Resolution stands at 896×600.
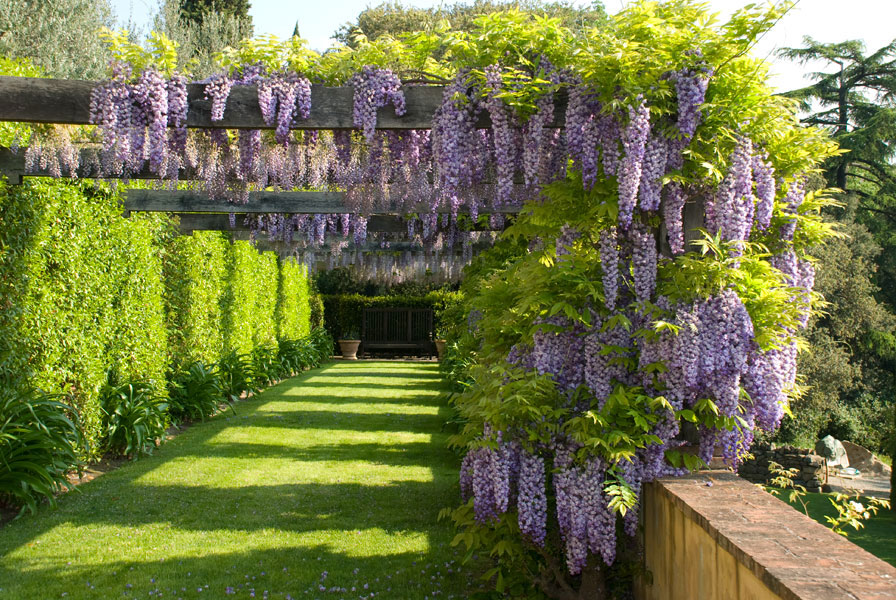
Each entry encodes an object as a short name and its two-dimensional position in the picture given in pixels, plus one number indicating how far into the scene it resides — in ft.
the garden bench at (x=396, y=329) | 73.92
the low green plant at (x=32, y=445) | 17.08
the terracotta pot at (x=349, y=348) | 71.31
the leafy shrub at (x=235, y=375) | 36.27
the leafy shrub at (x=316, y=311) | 70.59
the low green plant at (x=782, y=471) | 13.84
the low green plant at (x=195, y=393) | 30.60
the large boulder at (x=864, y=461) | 46.52
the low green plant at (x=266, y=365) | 42.47
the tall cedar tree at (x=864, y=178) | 58.29
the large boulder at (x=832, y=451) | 44.62
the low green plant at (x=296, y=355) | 51.60
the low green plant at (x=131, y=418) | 22.90
